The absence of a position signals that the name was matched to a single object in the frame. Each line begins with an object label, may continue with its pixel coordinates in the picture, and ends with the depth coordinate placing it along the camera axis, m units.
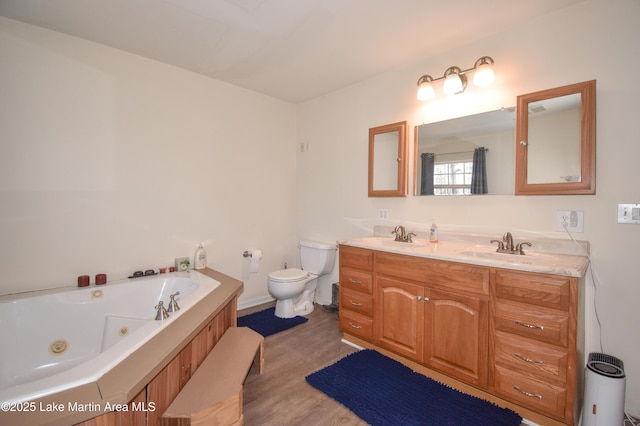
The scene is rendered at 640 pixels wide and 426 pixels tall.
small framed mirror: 2.50
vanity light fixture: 1.95
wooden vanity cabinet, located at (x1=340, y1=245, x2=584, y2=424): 1.38
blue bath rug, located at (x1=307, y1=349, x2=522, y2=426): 1.53
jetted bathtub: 1.57
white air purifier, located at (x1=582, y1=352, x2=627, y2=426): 1.33
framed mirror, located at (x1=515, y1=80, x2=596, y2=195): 1.65
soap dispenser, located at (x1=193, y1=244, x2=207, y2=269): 2.68
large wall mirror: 1.98
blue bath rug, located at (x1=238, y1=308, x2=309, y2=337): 2.60
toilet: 2.77
